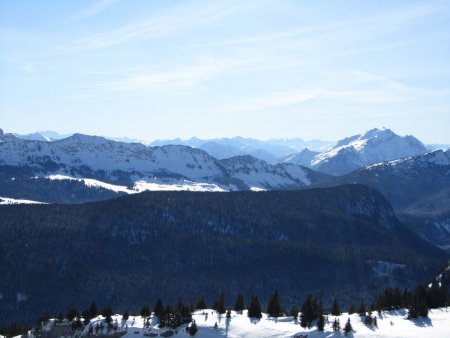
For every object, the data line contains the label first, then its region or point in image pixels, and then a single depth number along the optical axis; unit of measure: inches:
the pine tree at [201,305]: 7474.9
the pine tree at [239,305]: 7229.3
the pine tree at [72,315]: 7098.4
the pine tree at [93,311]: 7164.4
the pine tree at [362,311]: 6426.2
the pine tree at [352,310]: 7160.4
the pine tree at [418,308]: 6151.6
